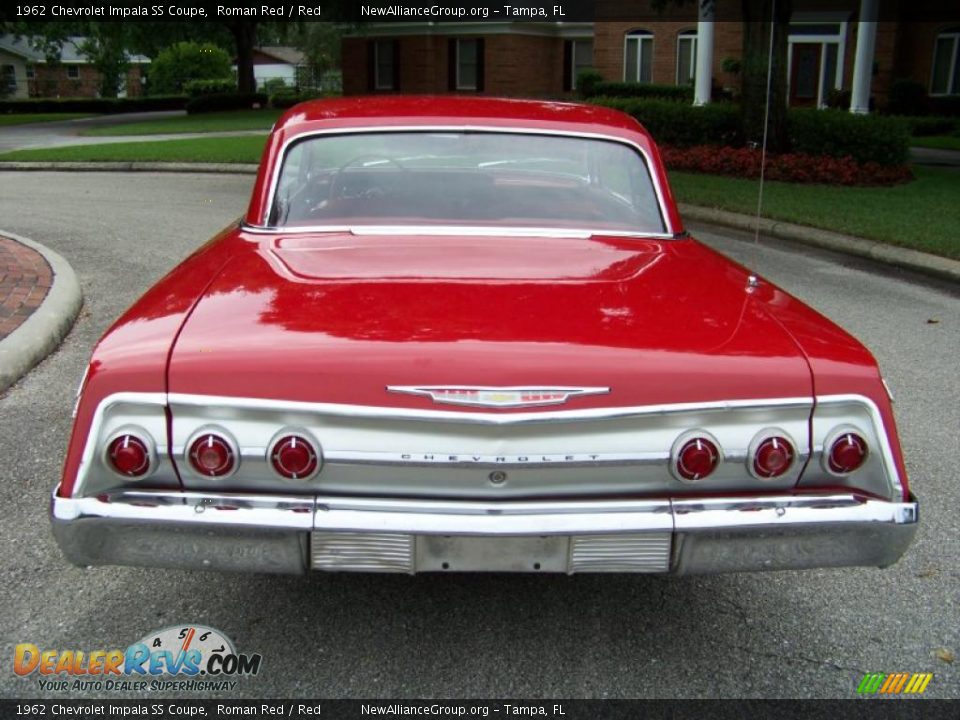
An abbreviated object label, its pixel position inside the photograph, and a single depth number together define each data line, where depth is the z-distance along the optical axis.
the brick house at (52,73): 60.22
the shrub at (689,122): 15.55
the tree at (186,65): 55.59
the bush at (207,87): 49.61
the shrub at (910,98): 28.48
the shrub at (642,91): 30.23
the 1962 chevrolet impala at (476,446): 2.29
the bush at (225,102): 35.16
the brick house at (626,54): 29.70
